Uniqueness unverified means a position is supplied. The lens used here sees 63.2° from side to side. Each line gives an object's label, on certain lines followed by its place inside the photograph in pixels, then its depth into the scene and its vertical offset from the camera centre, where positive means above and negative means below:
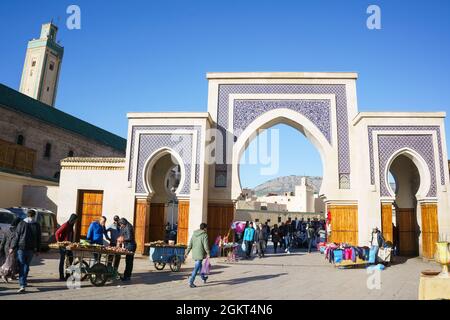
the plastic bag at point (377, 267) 9.64 -1.19
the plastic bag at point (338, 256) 10.26 -0.97
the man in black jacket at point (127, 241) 7.34 -0.53
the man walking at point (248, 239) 12.37 -0.69
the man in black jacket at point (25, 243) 5.89 -0.52
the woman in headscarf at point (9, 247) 6.09 -0.60
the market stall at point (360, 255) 10.10 -0.94
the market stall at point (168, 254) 8.88 -0.92
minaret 39.78 +15.99
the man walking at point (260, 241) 12.63 -0.76
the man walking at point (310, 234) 14.19 -0.54
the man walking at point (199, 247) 6.82 -0.56
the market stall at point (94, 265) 6.62 -0.94
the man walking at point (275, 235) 14.62 -0.63
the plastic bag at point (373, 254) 10.20 -0.88
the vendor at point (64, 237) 7.17 -0.49
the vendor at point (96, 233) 7.58 -0.39
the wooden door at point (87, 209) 13.47 +0.16
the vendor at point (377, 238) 10.28 -0.44
